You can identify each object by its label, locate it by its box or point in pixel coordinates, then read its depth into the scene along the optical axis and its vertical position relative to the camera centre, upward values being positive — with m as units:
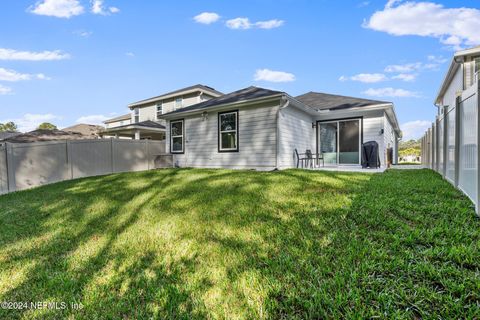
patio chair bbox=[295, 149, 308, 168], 9.54 -0.25
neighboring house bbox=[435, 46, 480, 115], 9.29 +3.53
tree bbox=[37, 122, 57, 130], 45.25 +5.64
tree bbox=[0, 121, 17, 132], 48.76 +6.07
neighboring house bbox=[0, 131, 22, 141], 26.65 +2.42
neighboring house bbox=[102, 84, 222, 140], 16.47 +4.03
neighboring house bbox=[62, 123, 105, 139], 24.40 +2.76
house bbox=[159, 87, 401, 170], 8.57 +0.96
